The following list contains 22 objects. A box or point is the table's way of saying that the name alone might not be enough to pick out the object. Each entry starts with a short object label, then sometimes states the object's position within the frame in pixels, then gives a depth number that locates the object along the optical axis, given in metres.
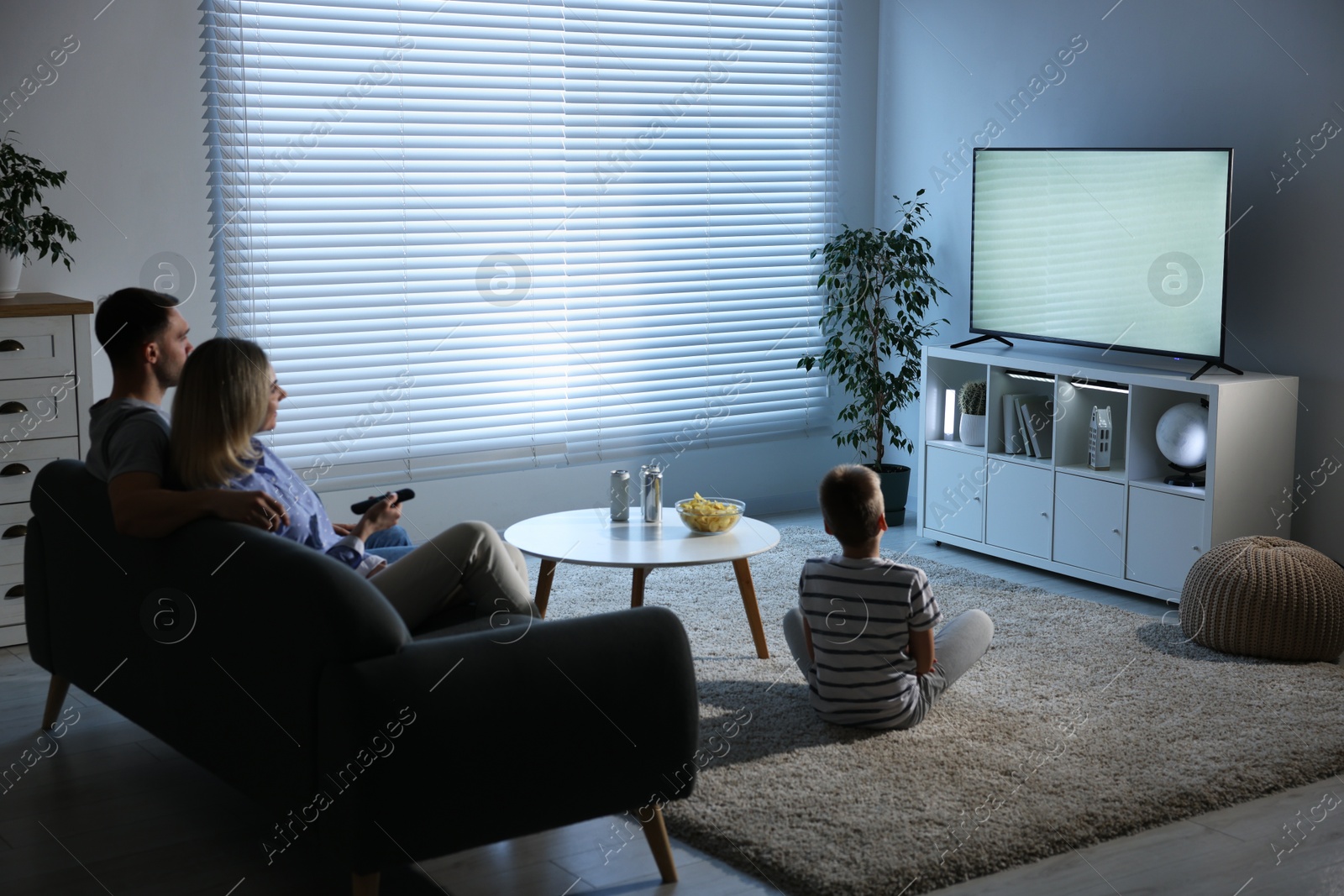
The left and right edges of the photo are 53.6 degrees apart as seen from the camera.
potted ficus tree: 5.70
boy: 3.16
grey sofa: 2.21
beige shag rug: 2.68
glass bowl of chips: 3.91
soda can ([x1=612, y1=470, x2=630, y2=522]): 4.09
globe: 4.40
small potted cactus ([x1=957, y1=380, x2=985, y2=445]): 5.30
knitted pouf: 3.87
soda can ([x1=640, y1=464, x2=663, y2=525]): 4.08
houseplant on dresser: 3.96
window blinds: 4.86
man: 2.60
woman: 2.66
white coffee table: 3.64
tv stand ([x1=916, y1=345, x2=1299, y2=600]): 4.37
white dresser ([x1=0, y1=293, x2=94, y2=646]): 3.96
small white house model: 4.79
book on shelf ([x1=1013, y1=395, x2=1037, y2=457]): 5.09
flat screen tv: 4.48
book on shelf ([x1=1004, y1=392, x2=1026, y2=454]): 5.14
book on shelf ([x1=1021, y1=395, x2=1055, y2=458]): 5.05
